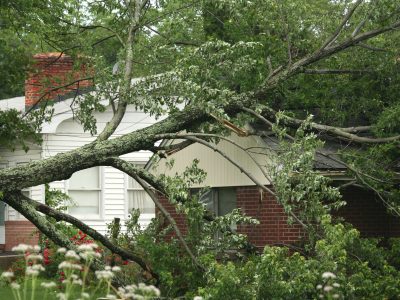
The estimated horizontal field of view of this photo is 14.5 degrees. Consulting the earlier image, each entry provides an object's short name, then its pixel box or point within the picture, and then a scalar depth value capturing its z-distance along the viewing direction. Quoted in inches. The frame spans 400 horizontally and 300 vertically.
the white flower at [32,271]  429.2
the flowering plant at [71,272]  430.9
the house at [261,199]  1091.2
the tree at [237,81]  880.3
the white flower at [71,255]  437.4
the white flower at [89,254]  456.7
